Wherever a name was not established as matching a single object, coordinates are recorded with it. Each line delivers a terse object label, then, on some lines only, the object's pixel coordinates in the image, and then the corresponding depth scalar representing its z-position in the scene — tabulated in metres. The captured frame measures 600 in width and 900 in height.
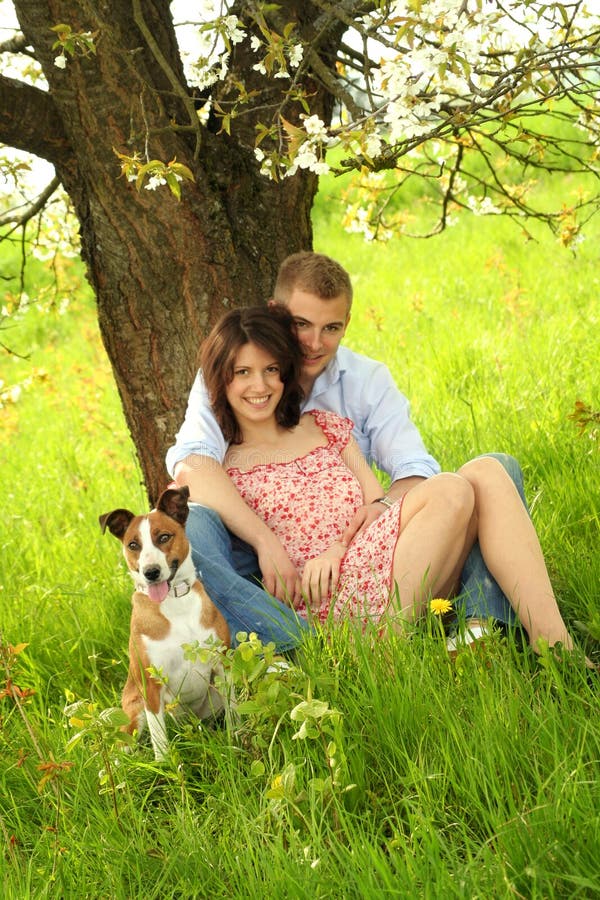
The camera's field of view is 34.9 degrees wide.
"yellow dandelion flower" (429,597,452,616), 2.71
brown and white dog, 2.80
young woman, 2.96
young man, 3.12
